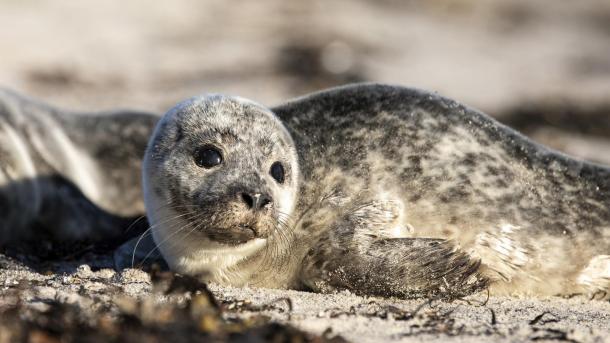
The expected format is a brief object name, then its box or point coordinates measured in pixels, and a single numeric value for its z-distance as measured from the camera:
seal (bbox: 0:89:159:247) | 12.95
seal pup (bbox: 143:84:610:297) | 8.64
